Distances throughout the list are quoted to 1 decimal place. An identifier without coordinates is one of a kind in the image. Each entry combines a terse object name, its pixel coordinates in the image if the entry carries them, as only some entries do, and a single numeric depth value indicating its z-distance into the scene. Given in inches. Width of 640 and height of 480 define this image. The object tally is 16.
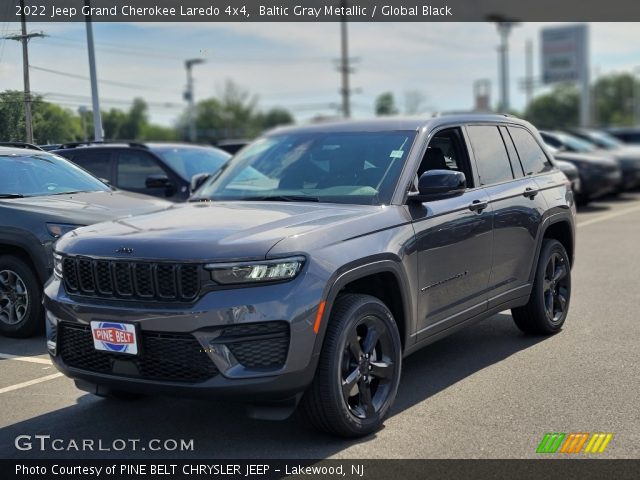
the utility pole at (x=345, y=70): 1642.5
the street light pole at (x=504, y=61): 2139.5
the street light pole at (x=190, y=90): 1103.0
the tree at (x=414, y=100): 2746.1
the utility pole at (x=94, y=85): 424.2
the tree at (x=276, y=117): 4533.5
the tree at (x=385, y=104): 3011.8
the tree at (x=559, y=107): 5255.9
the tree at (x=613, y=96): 5506.9
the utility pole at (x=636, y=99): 4689.7
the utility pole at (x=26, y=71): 374.0
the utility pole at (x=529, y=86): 3041.6
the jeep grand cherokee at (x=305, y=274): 158.7
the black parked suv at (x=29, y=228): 275.6
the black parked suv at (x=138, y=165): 408.8
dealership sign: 2851.9
